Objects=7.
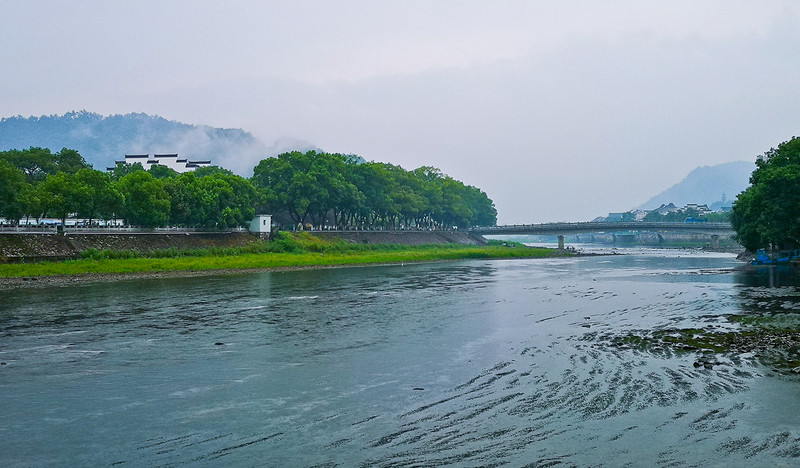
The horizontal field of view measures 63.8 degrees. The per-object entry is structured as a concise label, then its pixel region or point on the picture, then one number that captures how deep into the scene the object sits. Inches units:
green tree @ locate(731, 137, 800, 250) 2272.4
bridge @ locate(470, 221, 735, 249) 5123.0
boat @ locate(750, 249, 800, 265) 2501.2
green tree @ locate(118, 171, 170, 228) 2723.9
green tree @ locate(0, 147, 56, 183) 3257.9
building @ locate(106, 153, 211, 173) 5719.5
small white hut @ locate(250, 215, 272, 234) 3405.5
